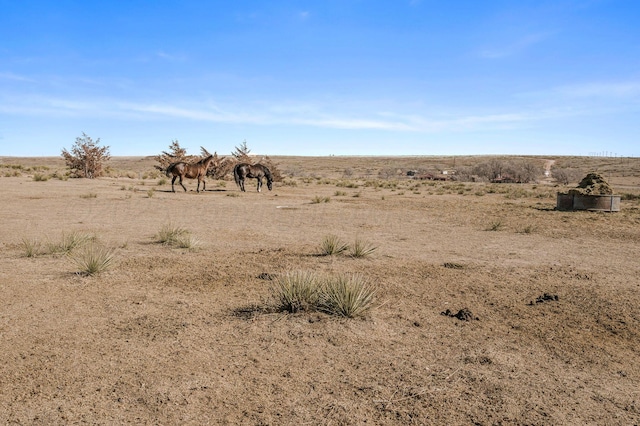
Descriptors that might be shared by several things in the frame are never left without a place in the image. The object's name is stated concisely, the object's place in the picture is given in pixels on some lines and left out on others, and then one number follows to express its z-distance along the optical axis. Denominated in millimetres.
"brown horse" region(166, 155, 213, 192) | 24375
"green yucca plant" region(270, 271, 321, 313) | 6152
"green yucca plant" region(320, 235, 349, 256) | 9789
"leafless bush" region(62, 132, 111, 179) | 33688
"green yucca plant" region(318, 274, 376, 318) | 5949
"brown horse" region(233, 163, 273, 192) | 27031
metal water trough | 18969
